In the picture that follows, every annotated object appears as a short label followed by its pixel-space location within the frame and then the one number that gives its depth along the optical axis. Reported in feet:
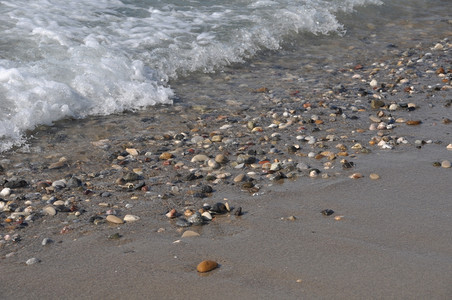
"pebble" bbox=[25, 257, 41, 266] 19.00
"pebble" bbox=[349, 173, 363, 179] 24.96
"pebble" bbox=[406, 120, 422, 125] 31.86
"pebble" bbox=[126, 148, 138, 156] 29.20
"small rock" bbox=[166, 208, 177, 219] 22.11
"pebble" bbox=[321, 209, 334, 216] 21.59
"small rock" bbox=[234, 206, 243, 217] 21.98
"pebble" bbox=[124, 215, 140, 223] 22.03
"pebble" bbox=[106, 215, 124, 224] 21.90
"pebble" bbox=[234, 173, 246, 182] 25.45
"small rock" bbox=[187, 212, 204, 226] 21.40
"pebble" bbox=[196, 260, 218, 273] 17.86
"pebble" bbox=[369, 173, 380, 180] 24.76
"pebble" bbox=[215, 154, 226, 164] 27.86
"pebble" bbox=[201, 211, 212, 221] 21.76
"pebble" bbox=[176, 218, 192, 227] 21.32
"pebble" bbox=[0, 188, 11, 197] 24.76
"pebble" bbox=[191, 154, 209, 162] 28.23
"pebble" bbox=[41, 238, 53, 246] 20.45
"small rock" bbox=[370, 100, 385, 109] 34.94
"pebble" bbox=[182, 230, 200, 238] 20.46
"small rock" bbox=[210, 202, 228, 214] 22.21
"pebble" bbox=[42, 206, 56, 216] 22.95
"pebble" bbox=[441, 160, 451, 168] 25.71
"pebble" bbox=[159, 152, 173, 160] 28.59
